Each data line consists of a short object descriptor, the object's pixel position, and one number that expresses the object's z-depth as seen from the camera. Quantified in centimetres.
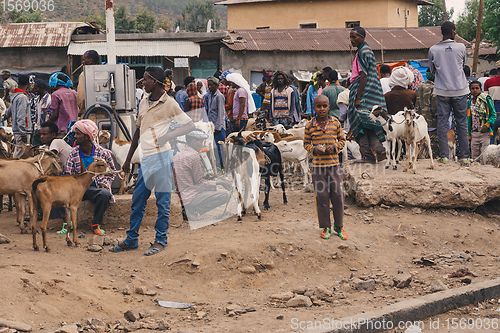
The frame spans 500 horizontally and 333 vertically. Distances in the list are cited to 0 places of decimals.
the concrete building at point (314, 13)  3231
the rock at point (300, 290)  532
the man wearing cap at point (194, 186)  802
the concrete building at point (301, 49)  2128
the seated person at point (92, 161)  697
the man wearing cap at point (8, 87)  1553
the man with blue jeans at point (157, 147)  619
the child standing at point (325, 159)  642
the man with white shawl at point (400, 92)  852
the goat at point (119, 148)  852
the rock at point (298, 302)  491
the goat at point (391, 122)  795
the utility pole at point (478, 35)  1850
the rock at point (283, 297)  507
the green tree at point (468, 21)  4184
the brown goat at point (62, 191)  604
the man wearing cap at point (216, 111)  1077
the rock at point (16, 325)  395
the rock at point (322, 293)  514
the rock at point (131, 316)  448
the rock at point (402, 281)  547
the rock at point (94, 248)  643
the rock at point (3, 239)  645
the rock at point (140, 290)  513
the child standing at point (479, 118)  1057
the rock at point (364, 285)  545
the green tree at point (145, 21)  4740
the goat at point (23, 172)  678
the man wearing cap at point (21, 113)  957
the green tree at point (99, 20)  4873
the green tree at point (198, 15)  6153
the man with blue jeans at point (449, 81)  837
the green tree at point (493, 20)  2194
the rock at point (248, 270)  584
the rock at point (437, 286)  530
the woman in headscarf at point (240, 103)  1155
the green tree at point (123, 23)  4784
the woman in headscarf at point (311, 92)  1323
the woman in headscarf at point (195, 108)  1021
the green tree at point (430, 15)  5019
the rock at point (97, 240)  664
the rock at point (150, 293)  514
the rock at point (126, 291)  507
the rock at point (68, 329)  399
